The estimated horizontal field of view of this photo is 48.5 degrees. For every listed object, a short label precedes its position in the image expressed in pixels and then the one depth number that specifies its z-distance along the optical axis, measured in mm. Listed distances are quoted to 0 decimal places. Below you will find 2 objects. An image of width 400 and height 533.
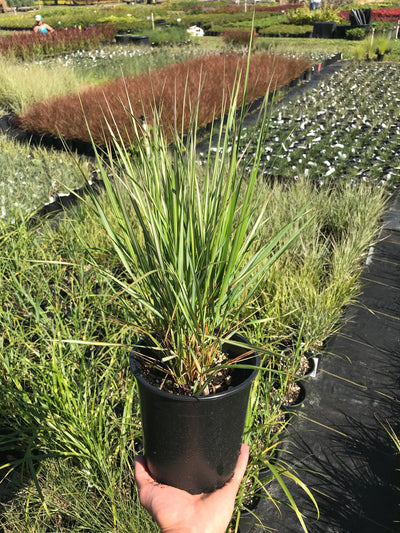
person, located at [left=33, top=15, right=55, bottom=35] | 14022
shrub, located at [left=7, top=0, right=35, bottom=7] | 41000
